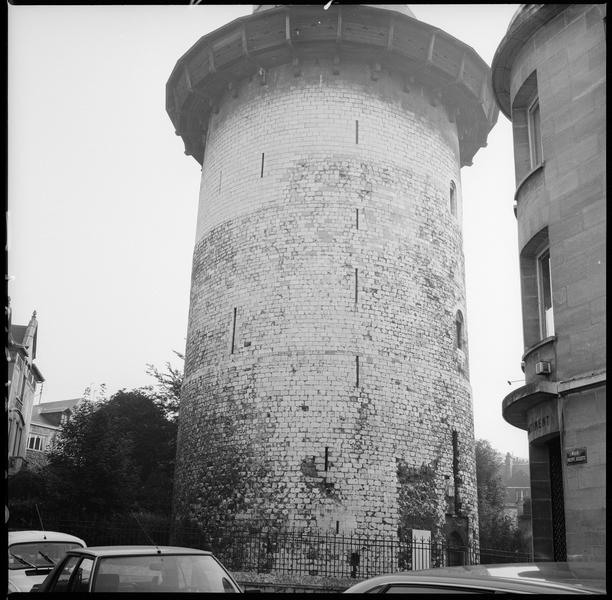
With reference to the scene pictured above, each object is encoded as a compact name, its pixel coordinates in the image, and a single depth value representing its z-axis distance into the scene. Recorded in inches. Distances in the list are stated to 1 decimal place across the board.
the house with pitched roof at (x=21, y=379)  1551.4
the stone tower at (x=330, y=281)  748.6
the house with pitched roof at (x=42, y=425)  2016.5
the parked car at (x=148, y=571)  264.8
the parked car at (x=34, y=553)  396.8
